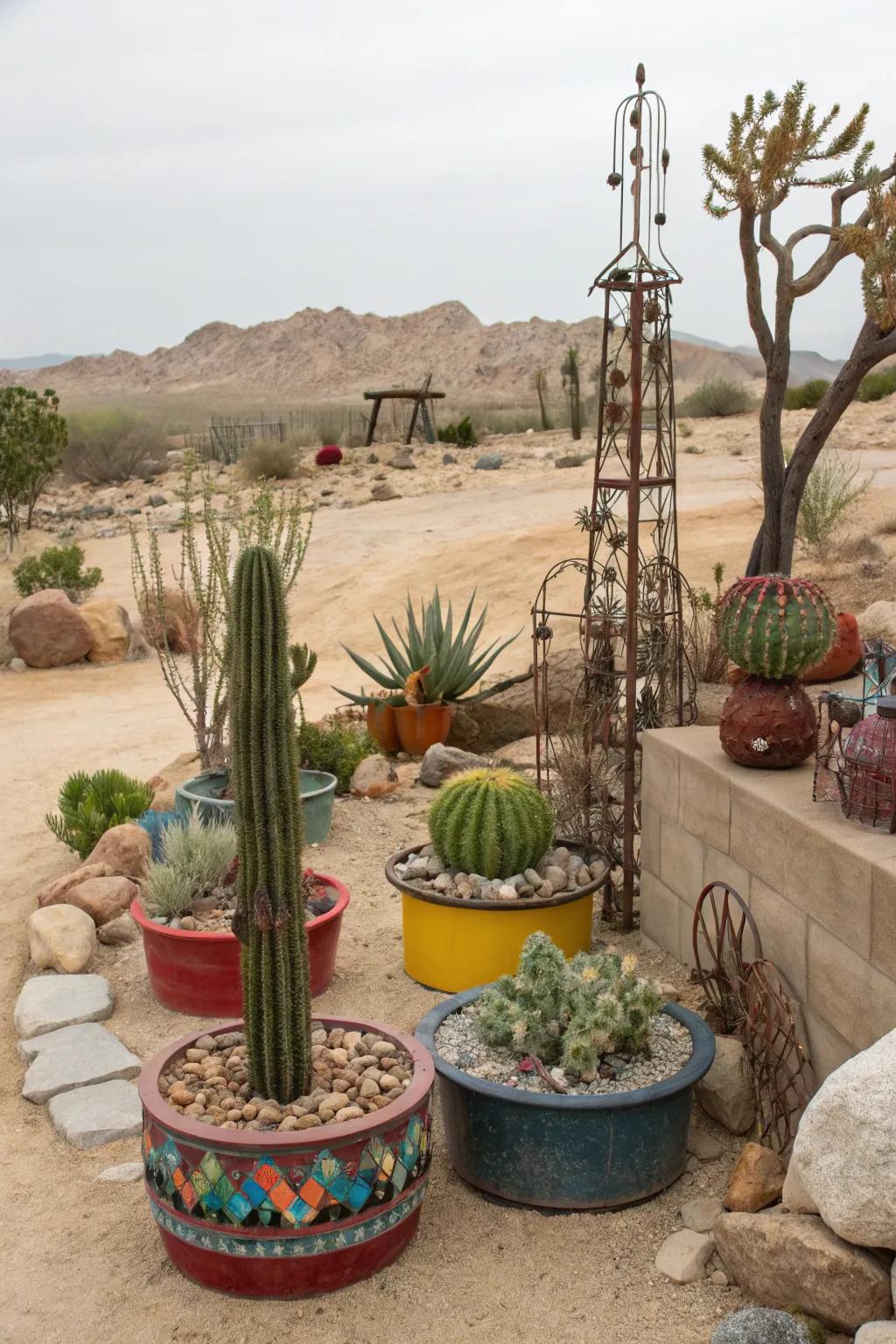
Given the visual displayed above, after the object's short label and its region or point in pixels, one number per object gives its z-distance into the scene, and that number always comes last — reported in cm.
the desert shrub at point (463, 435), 2897
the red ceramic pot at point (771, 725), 429
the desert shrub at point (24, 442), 1931
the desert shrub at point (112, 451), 2750
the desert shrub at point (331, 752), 738
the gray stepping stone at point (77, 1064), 447
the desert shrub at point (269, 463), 2473
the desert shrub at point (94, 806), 662
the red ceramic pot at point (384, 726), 835
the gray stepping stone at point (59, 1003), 495
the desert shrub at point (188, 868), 512
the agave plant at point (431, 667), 830
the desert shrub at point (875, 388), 2695
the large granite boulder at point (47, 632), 1295
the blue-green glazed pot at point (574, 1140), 351
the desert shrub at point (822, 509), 1177
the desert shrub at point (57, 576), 1511
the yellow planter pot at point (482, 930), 473
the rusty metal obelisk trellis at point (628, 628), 509
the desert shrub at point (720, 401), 3056
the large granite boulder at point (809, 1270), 290
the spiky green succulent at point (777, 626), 427
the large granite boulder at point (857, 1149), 279
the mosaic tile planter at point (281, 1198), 317
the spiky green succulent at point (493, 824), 486
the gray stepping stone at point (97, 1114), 418
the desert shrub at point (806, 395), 2864
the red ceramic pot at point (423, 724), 824
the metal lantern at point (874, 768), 360
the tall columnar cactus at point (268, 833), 335
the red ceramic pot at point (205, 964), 489
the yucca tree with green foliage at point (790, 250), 672
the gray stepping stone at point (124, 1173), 396
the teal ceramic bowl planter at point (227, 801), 621
